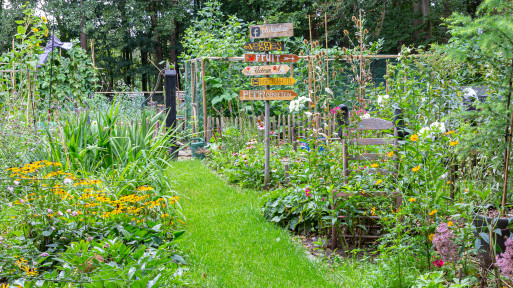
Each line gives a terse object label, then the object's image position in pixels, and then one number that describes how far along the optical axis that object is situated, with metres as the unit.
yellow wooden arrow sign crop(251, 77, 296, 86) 6.04
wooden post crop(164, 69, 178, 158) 8.74
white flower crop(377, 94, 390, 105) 5.00
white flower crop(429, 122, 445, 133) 3.26
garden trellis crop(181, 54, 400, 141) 8.82
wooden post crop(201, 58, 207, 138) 8.78
